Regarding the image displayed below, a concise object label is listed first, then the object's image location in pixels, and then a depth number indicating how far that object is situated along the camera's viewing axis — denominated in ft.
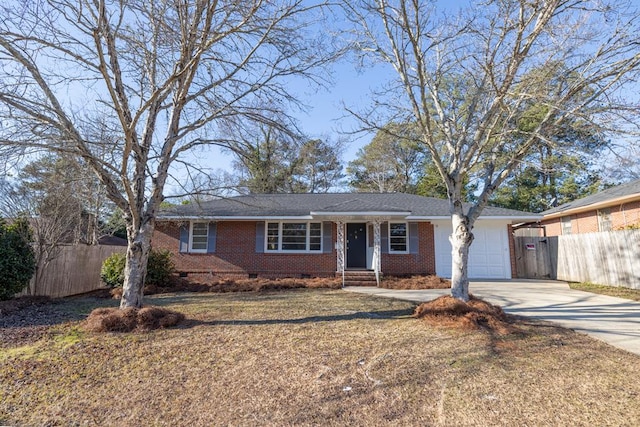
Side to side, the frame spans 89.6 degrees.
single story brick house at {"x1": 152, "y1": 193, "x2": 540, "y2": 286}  41.52
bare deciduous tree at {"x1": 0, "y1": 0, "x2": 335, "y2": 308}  14.99
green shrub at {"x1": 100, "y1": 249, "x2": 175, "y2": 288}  34.81
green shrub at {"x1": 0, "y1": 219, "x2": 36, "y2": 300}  25.44
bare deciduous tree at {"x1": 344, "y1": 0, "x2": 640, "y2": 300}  18.07
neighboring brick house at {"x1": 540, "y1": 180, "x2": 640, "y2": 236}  41.71
